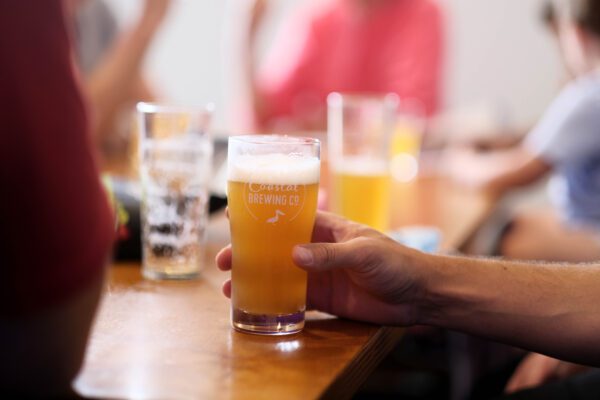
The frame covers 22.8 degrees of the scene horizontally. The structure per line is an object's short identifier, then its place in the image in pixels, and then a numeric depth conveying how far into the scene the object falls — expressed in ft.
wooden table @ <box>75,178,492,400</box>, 3.24
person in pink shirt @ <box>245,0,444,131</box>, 12.37
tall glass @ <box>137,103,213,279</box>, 4.24
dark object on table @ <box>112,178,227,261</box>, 4.44
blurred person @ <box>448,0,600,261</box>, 7.98
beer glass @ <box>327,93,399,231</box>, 5.11
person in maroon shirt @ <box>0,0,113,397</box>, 2.99
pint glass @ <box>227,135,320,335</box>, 3.64
